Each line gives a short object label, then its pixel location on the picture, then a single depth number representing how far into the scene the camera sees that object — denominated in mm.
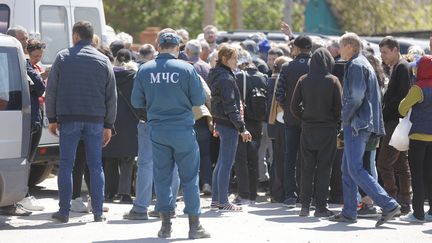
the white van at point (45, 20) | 14648
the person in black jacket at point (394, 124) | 12812
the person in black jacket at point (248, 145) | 13820
